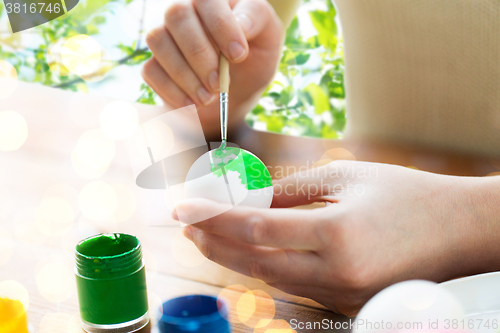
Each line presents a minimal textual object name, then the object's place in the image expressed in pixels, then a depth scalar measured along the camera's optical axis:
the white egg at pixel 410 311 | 0.47
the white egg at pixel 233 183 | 0.57
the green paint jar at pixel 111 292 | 0.53
